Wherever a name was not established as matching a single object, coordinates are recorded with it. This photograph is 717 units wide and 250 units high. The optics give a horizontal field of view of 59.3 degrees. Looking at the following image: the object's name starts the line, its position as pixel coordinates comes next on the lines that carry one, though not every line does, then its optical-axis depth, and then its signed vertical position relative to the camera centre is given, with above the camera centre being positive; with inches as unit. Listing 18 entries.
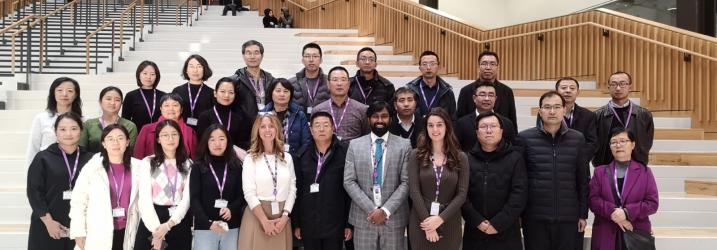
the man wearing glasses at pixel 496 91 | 190.4 +10.6
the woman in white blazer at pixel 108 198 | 140.1 -15.9
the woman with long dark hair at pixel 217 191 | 144.1 -14.7
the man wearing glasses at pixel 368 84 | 195.9 +13.8
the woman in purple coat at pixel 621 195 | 149.1 -16.2
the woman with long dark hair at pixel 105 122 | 161.0 +1.5
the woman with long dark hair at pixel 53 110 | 163.6 +4.7
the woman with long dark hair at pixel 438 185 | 144.6 -13.2
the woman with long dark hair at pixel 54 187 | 143.9 -13.7
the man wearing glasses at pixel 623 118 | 191.2 +3.1
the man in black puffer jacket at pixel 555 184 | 150.3 -13.4
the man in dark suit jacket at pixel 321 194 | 150.1 -15.9
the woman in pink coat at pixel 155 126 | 158.7 -0.9
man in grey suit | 147.0 -14.0
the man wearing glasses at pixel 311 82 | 191.0 +14.2
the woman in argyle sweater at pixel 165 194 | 141.8 -15.1
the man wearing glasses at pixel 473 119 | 169.5 +2.4
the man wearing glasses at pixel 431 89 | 190.1 +12.0
